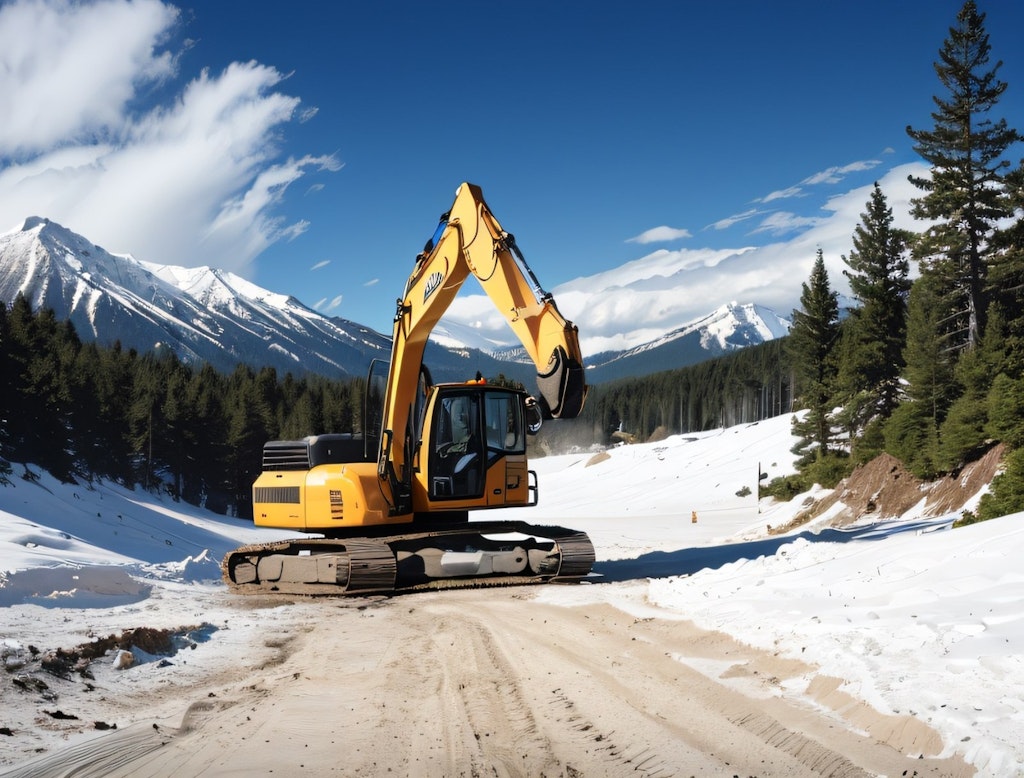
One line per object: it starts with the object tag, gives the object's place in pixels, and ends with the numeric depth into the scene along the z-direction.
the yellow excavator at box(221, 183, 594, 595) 14.77
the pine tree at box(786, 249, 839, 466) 43.41
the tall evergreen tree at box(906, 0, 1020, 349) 33.09
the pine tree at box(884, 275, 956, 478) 28.05
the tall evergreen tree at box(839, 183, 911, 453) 39.78
